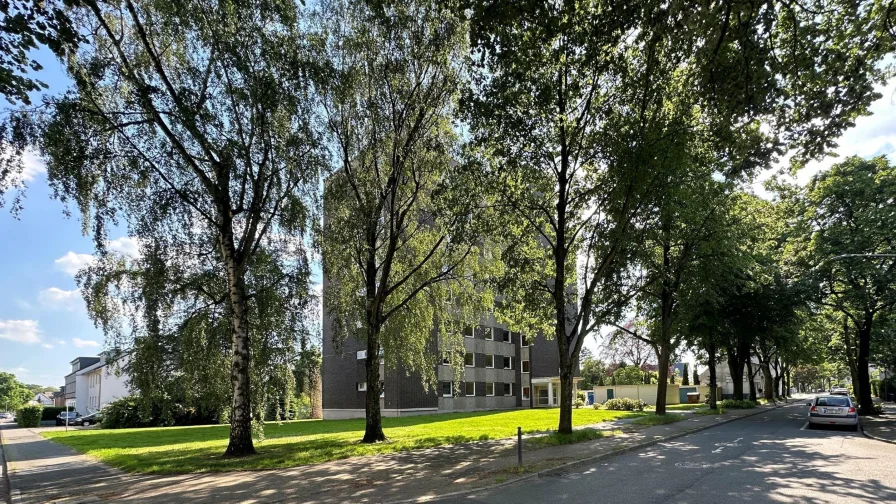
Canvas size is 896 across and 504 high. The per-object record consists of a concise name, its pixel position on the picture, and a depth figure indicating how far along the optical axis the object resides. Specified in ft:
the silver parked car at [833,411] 73.10
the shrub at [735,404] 121.19
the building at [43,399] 386.05
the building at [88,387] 207.51
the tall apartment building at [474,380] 125.70
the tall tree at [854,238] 78.02
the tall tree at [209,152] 41.86
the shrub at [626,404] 113.80
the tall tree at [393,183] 56.29
